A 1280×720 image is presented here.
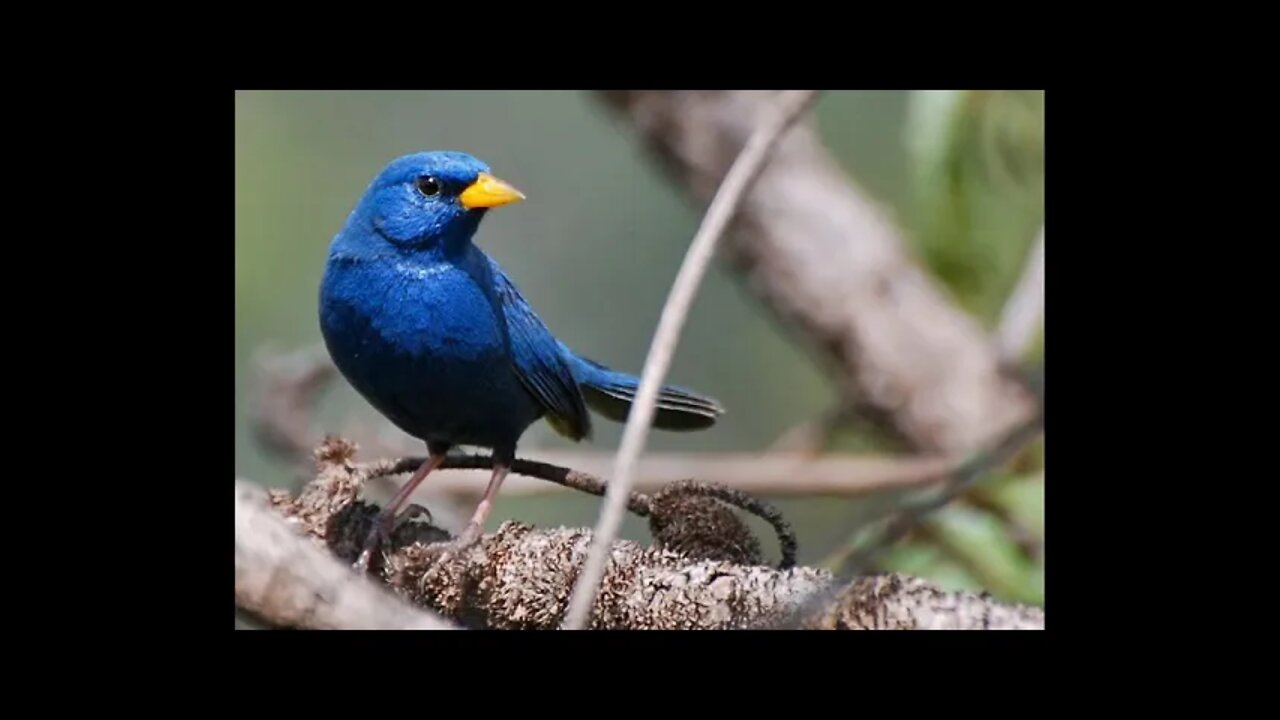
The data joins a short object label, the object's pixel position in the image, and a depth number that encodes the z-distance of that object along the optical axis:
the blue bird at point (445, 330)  6.93
